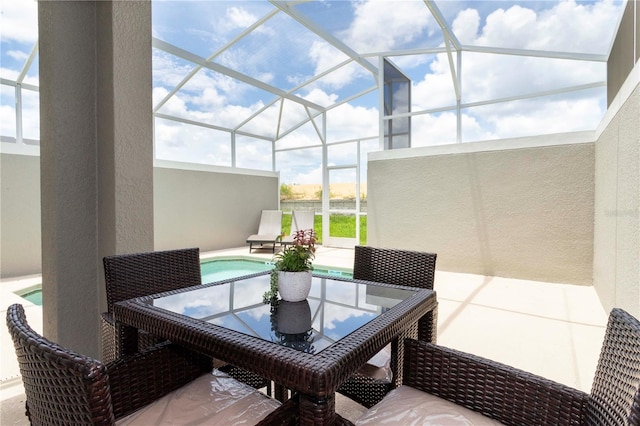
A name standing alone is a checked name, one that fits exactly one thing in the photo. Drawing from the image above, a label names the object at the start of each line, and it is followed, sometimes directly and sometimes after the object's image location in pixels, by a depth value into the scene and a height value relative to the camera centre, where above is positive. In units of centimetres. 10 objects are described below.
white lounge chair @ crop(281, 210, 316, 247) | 962 -33
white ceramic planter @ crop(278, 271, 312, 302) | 154 -36
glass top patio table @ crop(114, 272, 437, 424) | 94 -45
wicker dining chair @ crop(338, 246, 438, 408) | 166 -44
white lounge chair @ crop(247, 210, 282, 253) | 935 -50
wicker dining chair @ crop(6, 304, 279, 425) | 70 -63
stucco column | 210 +38
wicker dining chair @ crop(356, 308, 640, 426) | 86 -63
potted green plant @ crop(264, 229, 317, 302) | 154 -30
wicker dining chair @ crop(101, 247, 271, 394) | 176 -42
